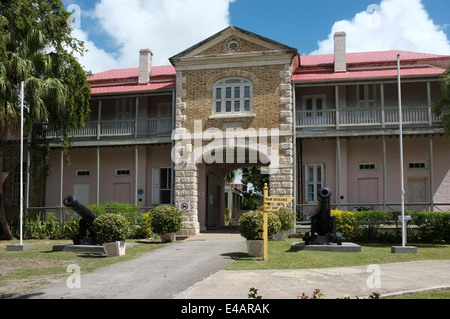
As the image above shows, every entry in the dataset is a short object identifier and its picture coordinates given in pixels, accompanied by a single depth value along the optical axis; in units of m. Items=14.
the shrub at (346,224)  15.95
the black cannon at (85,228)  13.89
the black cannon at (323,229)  13.10
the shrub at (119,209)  18.34
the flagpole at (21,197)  15.16
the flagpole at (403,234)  13.45
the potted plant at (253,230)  12.07
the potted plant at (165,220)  16.12
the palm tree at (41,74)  17.16
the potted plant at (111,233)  12.97
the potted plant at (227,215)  31.31
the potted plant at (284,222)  16.53
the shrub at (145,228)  18.11
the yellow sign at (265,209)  11.54
